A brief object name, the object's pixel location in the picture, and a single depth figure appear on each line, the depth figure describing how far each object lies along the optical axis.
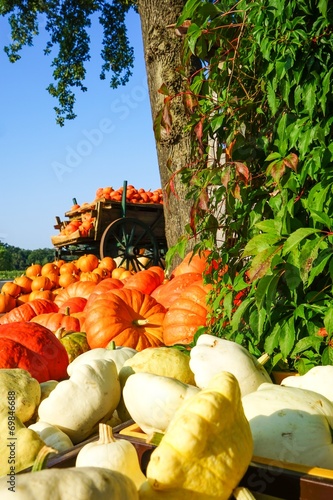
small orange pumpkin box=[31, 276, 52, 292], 7.07
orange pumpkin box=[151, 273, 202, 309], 3.66
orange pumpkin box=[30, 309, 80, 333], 3.80
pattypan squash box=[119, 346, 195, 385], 1.84
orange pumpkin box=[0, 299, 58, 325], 4.51
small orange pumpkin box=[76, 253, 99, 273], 7.50
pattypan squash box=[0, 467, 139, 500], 0.74
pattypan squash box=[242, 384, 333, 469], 1.17
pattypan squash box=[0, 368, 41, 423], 1.64
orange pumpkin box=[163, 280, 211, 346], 3.12
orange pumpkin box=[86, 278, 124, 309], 4.26
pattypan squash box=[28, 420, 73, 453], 1.49
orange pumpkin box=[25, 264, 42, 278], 7.74
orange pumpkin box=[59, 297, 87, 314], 4.51
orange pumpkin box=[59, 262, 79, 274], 7.51
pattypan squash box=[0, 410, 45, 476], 1.35
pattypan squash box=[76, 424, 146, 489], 1.04
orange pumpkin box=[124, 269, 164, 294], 4.30
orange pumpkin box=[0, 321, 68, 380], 2.24
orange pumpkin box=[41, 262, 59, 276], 7.67
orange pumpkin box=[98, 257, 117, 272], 7.27
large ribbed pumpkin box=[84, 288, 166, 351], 3.15
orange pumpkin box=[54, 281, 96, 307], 5.32
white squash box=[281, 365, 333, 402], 1.46
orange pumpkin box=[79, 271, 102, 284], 6.43
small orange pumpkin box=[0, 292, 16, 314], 6.48
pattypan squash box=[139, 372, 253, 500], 0.93
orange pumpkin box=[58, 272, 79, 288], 7.22
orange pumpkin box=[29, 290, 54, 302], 6.36
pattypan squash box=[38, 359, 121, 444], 1.62
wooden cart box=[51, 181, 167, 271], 8.83
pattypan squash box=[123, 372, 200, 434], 1.30
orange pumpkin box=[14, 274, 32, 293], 7.25
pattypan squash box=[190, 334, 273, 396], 1.57
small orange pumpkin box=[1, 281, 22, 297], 6.93
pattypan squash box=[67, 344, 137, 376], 2.15
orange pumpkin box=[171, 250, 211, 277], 3.93
